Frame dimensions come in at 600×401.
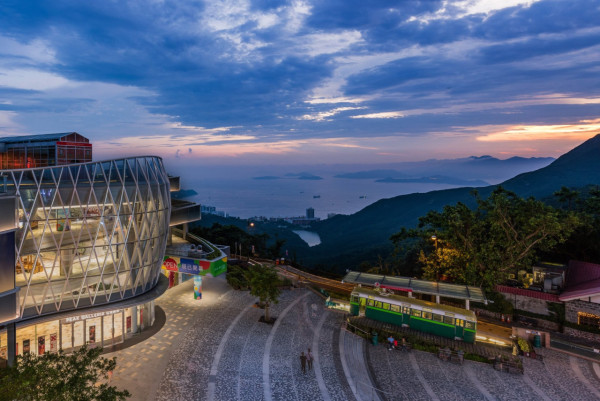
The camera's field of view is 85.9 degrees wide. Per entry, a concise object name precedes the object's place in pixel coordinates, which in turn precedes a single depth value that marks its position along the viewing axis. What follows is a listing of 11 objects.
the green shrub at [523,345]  27.27
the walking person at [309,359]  24.48
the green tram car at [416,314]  28.92
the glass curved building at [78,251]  22.09
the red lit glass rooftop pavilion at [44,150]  45.75
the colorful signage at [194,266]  35.41
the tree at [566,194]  49.78
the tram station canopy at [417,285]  31.16
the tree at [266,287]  32.53
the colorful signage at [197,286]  38.38
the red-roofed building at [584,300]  29.61
